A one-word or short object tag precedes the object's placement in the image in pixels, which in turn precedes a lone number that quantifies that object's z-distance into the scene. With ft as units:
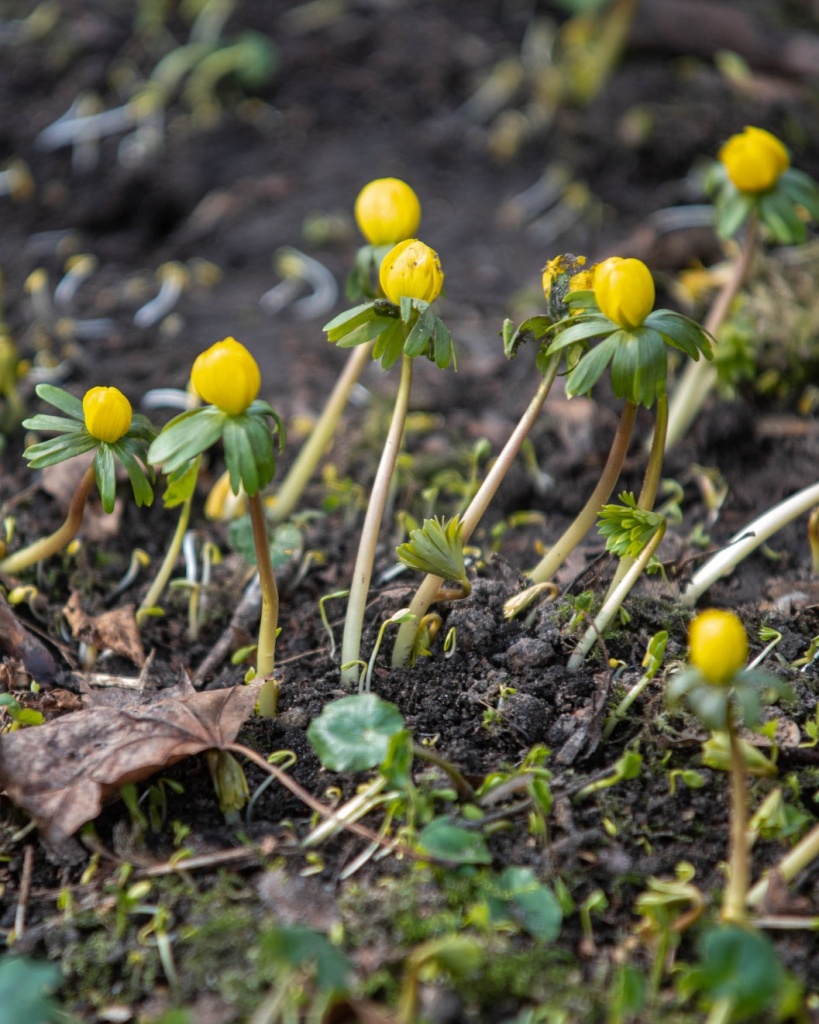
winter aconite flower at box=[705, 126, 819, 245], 4.46
